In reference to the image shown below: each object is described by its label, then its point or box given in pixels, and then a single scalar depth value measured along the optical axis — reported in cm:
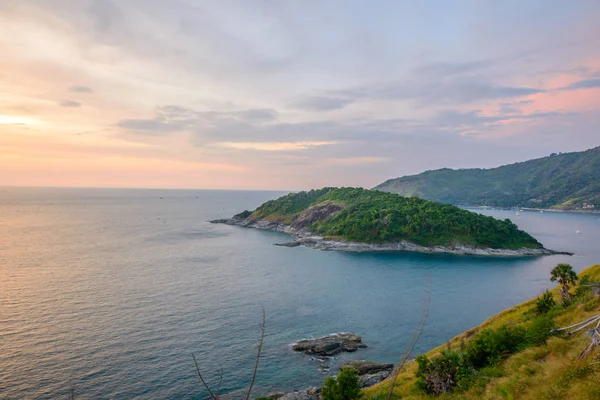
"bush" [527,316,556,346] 2980
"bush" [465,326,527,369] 3087
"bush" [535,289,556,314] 3784
